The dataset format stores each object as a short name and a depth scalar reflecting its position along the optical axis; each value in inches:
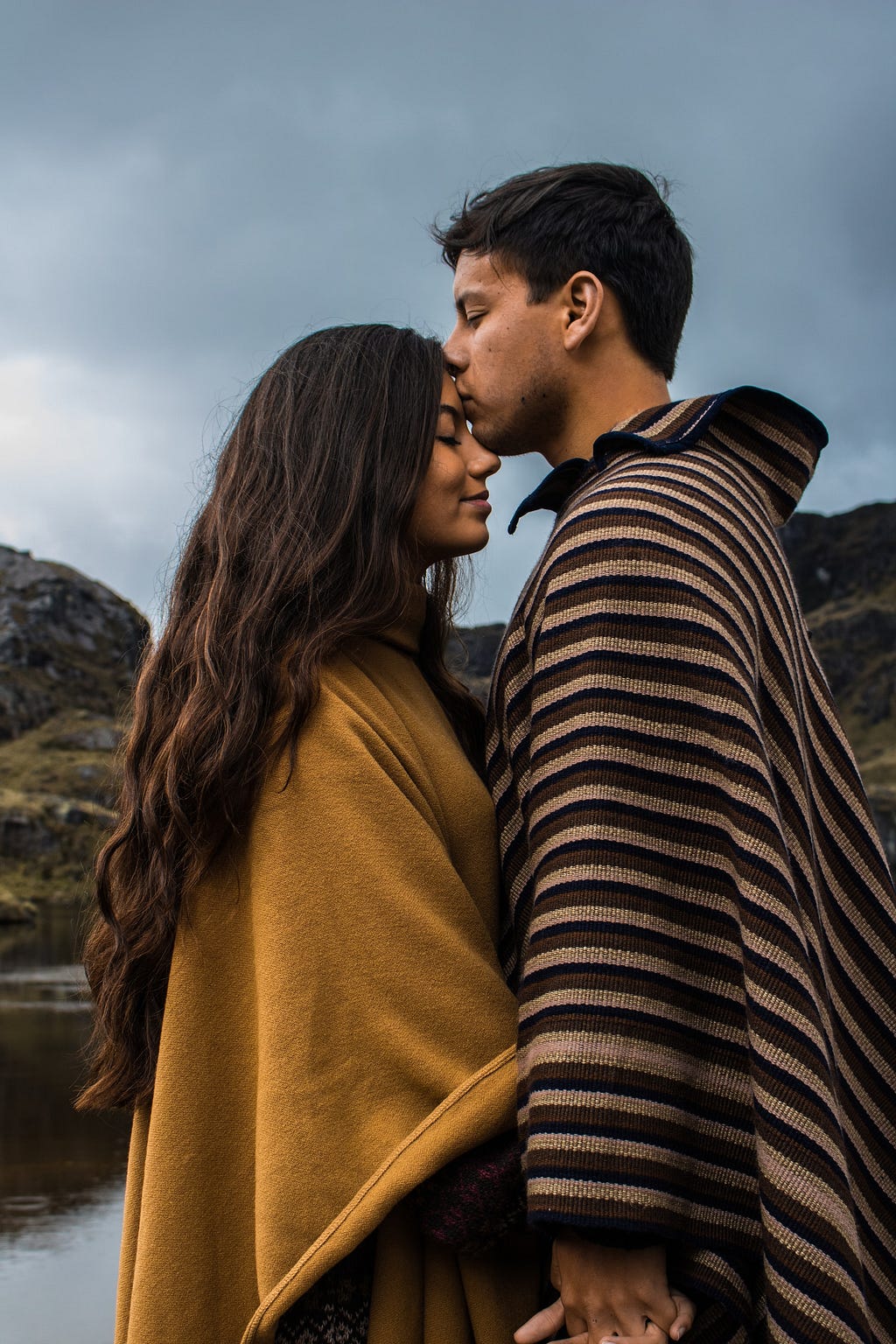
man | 61.3
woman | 68.9
